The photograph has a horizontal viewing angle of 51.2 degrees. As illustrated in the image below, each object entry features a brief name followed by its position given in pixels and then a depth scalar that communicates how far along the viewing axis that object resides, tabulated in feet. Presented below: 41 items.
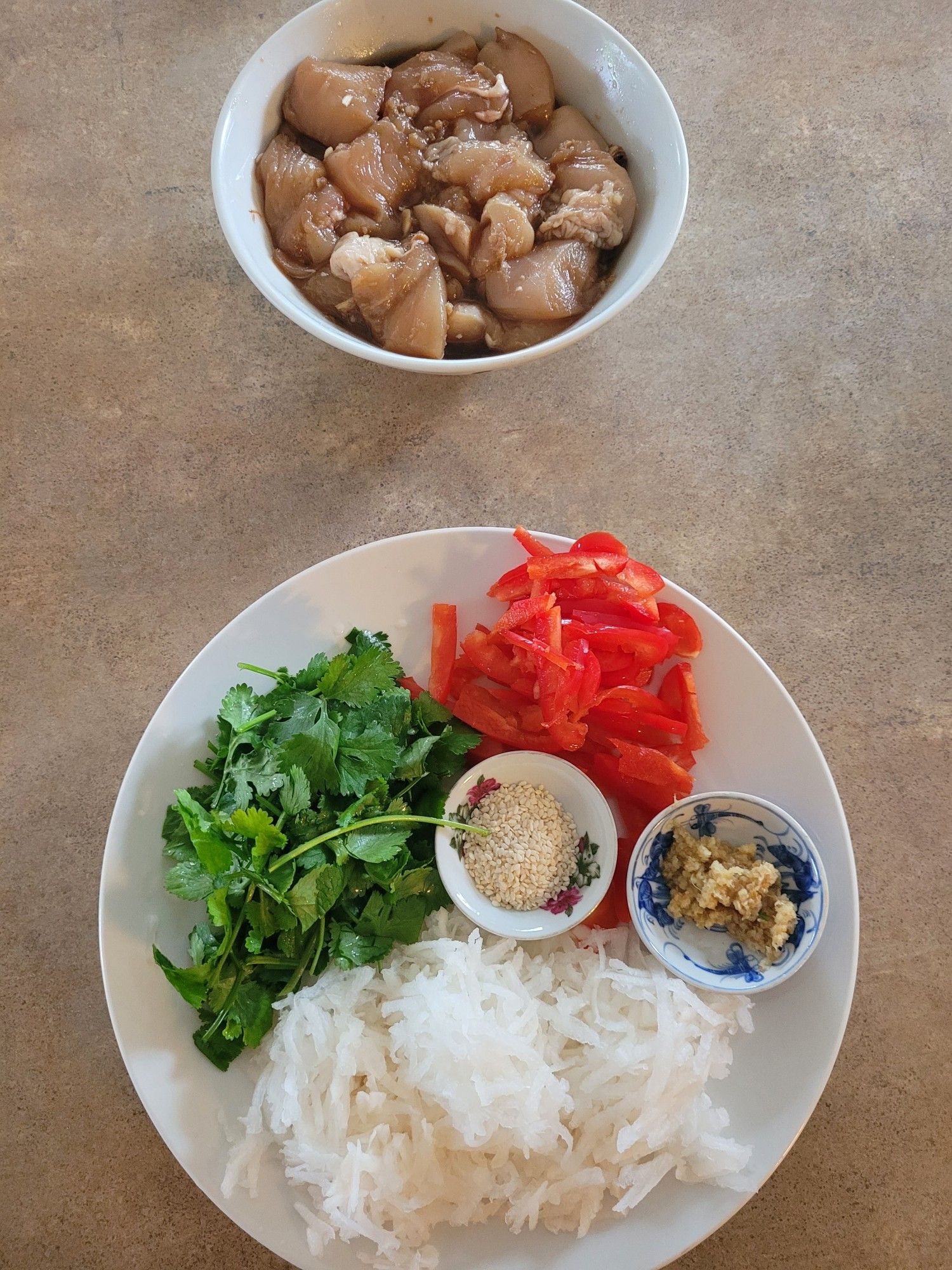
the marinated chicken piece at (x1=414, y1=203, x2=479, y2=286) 1.13
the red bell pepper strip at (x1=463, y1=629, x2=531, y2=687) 1.19
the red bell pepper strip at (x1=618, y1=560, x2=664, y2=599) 1.17
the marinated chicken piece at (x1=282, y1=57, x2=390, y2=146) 1.14
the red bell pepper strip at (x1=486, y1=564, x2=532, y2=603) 1.19
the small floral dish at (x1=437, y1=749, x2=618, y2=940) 1.17
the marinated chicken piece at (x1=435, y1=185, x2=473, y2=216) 1.14
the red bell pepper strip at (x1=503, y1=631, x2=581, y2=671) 1.12
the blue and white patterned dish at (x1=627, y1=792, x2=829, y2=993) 1.14
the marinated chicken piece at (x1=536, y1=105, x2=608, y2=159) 1.19
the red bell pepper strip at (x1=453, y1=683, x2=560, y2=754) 1.20
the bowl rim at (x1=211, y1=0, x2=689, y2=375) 1.10
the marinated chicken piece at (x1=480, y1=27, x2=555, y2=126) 1.19
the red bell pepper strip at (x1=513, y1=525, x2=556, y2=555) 1.20
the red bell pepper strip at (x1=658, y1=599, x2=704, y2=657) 1.20
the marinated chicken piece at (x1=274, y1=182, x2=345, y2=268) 1.13
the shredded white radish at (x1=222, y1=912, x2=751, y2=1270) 1.07
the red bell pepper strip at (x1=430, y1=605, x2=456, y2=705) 1.23
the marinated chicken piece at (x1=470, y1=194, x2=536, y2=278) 1.12
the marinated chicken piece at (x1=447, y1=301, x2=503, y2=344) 1.14
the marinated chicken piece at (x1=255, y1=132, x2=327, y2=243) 1.15
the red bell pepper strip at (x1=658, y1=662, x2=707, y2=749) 1.19
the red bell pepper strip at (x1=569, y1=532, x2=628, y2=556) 1.21
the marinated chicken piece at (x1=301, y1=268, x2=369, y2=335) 1.15
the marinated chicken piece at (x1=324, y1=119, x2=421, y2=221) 1.13
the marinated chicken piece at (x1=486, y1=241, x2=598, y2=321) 1.13
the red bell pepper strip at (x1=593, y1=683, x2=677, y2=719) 1.17
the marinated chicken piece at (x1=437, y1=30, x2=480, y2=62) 1.19
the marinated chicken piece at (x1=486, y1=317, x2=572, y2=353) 1.16
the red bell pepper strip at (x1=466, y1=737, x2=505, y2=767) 1.24
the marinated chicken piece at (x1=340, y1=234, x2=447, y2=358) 1.11
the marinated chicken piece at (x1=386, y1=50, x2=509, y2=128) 1.16
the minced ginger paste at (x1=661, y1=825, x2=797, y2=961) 1.13
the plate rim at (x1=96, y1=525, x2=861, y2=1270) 1.11
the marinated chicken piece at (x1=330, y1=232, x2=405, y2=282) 1.11
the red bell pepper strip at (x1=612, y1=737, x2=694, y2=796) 1.17
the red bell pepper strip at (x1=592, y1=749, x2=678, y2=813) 1.20
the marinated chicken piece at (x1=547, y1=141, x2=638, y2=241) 1.15
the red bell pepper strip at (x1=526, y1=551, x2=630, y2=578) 1.17
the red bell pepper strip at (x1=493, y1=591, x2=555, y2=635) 1.14
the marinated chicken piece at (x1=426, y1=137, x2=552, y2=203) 1.12
